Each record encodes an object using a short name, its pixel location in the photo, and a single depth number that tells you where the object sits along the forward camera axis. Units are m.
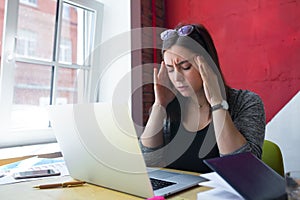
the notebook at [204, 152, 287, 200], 0.55
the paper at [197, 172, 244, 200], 0.59
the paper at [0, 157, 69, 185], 0.95
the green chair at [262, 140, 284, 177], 1.22
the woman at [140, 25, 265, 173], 1.09
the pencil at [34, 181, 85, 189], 0.81
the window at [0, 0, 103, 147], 1.62
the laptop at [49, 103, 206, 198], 0.62
